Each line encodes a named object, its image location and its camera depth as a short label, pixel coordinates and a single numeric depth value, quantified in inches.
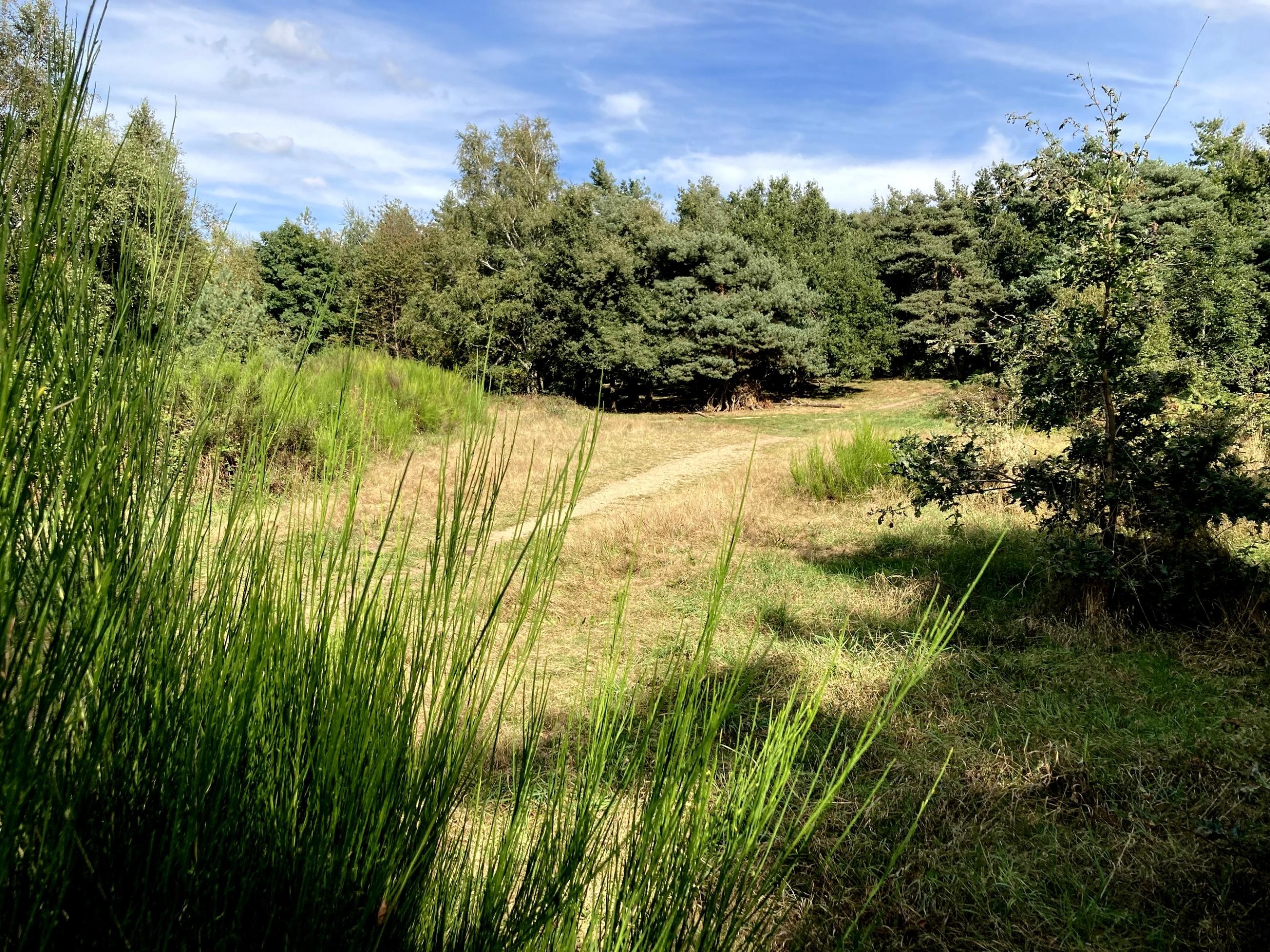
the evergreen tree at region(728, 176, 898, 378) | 799.7
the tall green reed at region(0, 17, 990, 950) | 24.7
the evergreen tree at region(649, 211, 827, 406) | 671.8
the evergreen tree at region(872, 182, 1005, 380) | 859.4
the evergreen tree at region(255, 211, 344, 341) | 1128.8
